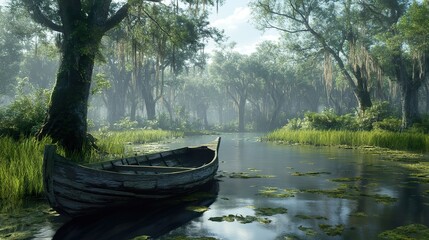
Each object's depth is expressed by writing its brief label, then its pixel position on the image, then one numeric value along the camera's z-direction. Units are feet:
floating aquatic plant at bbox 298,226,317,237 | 20.30
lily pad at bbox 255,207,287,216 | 24.84
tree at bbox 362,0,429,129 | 76.74
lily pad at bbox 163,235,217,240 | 19.62
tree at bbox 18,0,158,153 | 45.34
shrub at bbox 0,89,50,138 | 49.07
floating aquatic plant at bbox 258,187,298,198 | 30.83
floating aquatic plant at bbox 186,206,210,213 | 25.64
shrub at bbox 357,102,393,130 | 89.35
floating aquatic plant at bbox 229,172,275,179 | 41.57
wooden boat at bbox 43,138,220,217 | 20.62
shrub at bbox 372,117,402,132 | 84.12
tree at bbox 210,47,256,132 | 186.67
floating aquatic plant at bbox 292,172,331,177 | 42.96
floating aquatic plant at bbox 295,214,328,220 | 23.76
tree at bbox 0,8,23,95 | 161.27
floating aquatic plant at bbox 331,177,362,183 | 38.64
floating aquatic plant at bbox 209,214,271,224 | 22.91
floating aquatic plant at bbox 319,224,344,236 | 20.53
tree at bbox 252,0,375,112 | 93.23
